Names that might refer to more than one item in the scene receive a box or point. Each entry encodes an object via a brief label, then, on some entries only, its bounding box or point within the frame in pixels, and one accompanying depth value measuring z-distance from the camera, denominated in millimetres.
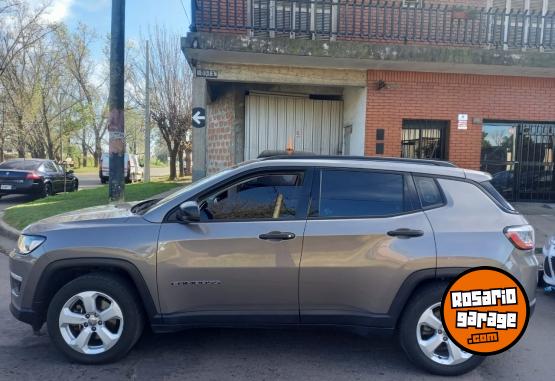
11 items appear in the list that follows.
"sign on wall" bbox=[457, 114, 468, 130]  9484
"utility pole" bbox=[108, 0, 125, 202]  7695
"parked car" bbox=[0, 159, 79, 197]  13469
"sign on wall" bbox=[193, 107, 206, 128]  8680
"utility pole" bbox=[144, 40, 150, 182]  21391
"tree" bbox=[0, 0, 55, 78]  24897
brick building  8453
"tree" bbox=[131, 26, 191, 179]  22562
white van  25969
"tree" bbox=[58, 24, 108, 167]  37469
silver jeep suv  3258
